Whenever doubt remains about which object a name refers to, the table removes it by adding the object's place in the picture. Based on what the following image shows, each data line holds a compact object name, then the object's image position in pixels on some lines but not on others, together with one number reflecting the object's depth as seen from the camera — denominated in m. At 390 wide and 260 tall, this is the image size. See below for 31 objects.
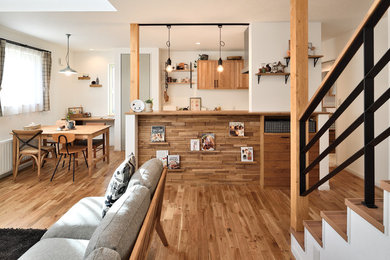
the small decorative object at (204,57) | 7.01
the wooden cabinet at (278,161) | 4.14
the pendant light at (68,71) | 5.66
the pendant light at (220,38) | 4.51
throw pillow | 1.90
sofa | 1.08
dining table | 4.67
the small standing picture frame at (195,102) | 7.28
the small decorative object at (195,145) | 4.34
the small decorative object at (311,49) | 4.25
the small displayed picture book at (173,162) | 4.35
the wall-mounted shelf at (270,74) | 4.28
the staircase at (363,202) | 1.20
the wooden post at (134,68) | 4.24
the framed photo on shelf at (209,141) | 4.34
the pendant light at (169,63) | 4.77
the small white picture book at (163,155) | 4.35
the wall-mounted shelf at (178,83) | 7.14
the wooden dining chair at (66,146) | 4.47
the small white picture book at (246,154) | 4.32
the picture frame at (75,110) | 7.01
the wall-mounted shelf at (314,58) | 4.18
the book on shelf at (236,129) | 4.32
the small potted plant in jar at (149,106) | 4.45
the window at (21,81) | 4.86
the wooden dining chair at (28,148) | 4.40
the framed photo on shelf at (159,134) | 4.34
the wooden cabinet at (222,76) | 6.98
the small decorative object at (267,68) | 4.32
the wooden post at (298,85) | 2.32
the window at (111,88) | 7.48
